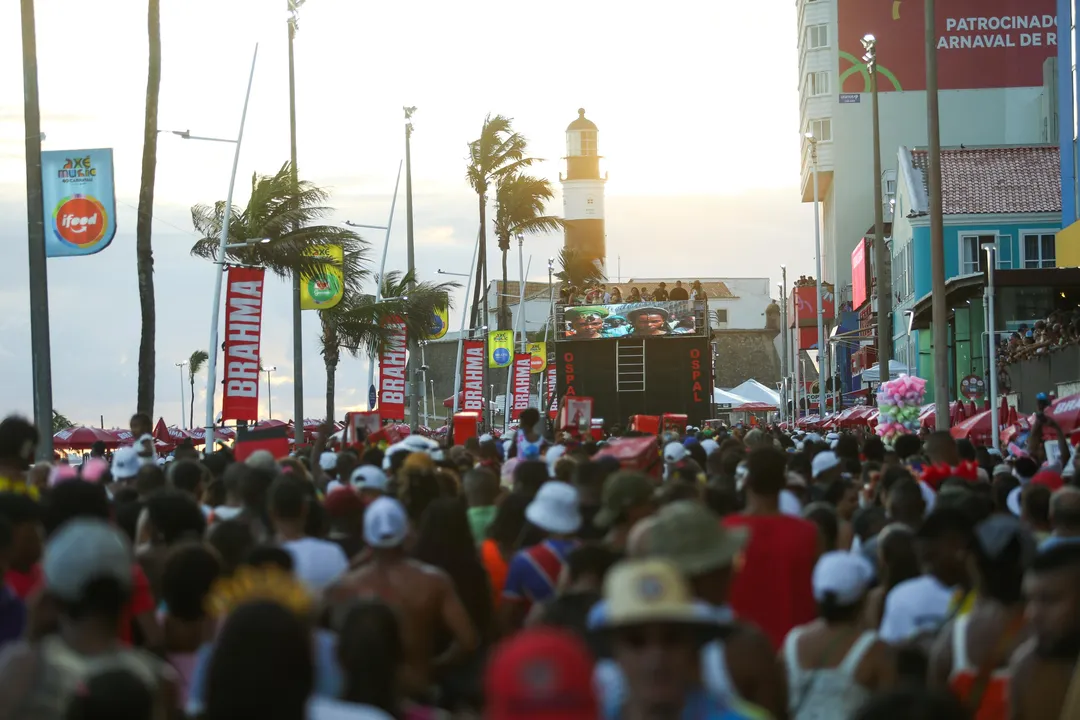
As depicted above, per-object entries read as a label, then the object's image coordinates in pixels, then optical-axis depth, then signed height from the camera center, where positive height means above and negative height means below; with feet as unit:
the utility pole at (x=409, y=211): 161.58 +18.08
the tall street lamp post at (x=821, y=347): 190.29 +1.21
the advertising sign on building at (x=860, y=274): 244.83 +13.25
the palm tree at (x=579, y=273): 288.92 +16.89
